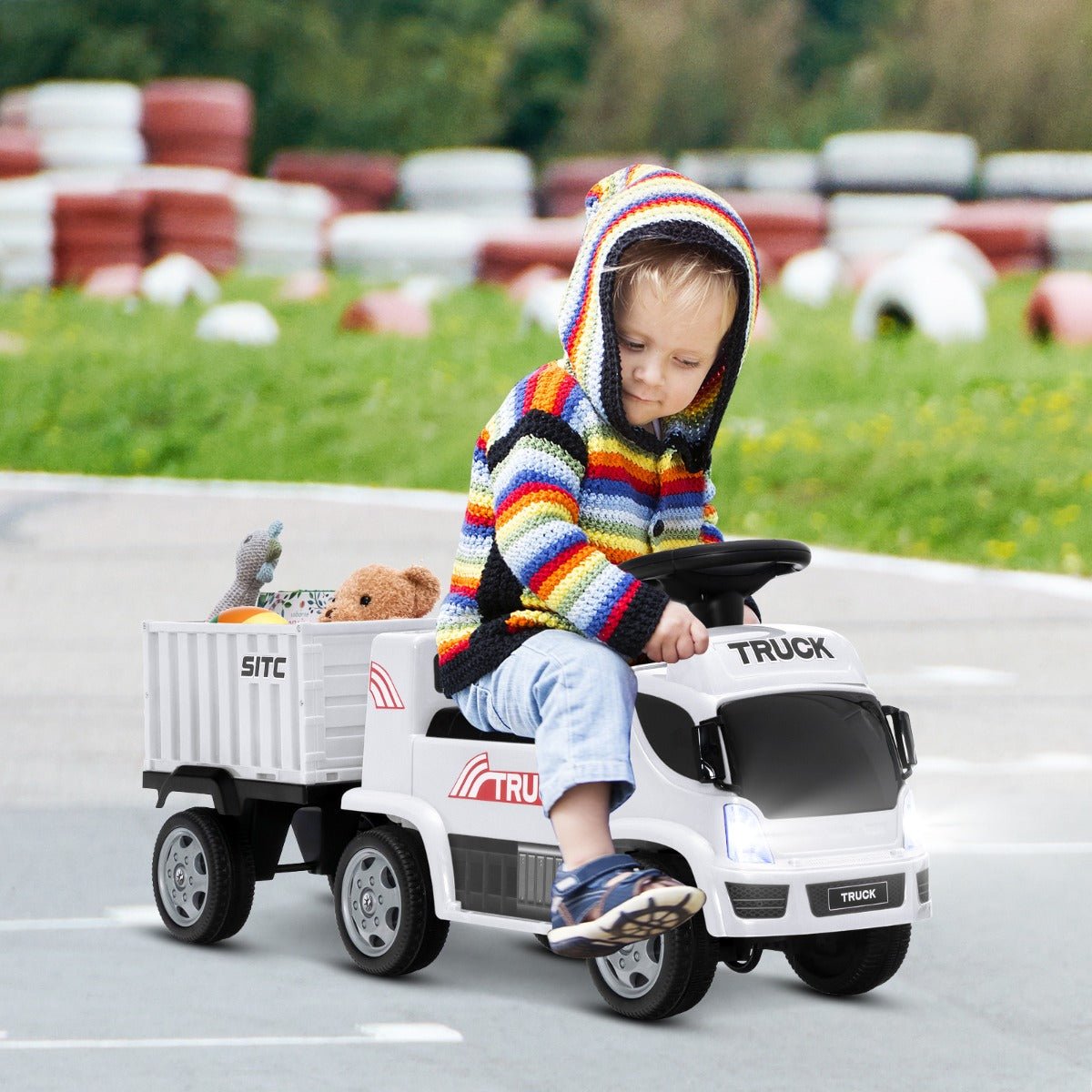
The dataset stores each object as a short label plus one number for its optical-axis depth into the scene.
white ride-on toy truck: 4.33
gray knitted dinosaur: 5.74
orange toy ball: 5.57
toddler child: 4.17
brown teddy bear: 5.40
